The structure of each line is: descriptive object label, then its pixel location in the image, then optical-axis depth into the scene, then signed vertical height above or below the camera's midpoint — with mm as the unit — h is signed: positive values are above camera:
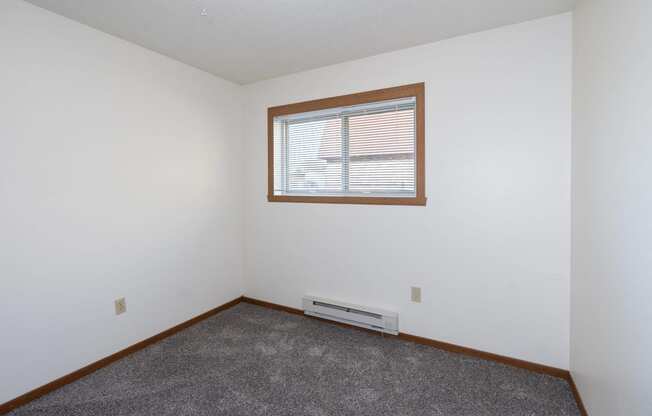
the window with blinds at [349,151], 2748 +507
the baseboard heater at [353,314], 2732 -1021
